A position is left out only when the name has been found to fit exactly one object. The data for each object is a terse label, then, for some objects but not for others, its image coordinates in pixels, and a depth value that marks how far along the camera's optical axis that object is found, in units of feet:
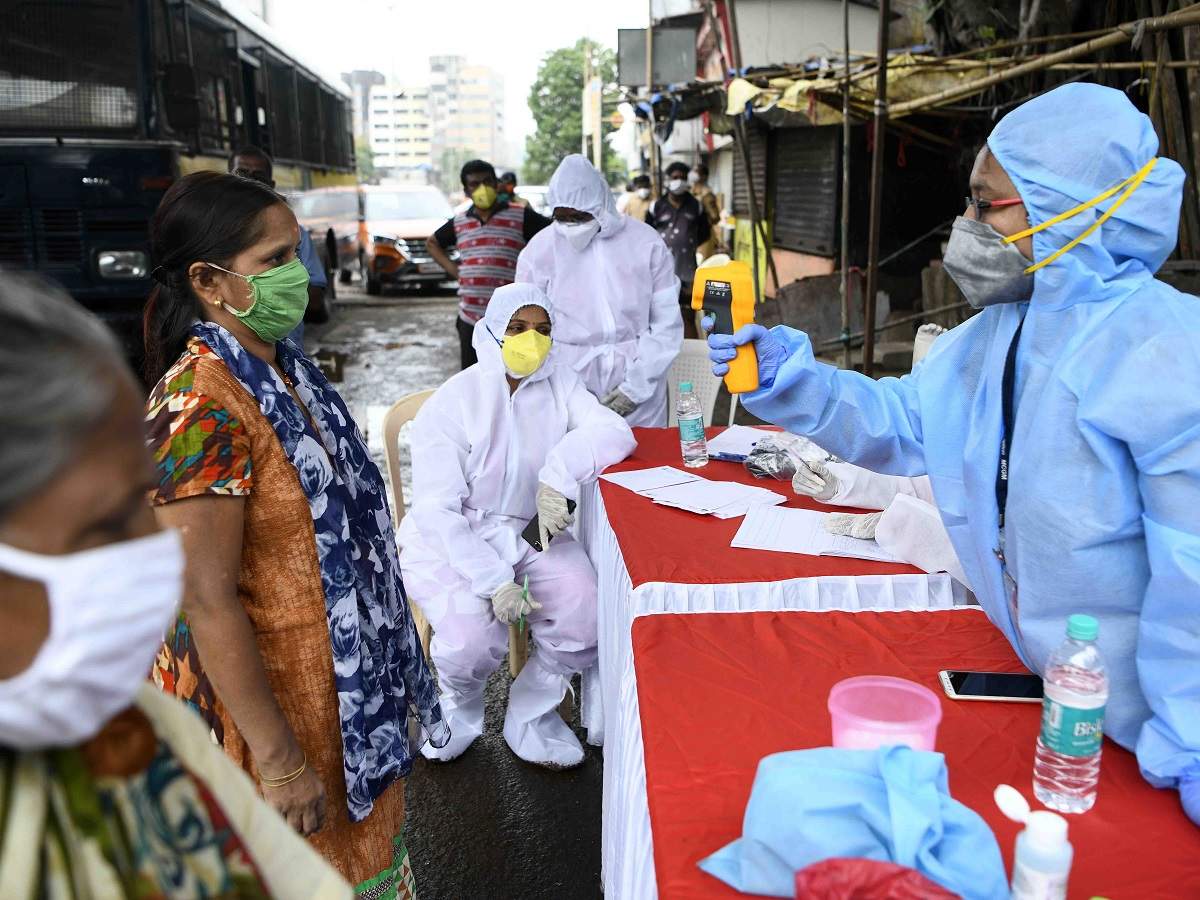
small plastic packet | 10.04
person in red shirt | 21.17
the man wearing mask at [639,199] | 44.32
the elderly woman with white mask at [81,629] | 2.23
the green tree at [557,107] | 161.48
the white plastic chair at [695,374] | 16.78
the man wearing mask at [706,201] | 34.55
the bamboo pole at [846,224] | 19.70
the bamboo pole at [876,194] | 15.96
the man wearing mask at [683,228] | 31.76
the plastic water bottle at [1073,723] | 4.35
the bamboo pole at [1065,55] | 11.84
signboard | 41.37
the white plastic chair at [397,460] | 11.87
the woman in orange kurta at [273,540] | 5.32
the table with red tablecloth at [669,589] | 5.99
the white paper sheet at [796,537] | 7.92
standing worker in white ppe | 15.47
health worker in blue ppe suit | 4.56
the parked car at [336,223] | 37.11
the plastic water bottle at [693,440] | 10.80
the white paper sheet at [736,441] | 11.22
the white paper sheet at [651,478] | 10.00
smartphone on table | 5.56
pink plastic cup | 4.40
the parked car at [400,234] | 50.44
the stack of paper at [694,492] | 9.22
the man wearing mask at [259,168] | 16.79
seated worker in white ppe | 10.15
